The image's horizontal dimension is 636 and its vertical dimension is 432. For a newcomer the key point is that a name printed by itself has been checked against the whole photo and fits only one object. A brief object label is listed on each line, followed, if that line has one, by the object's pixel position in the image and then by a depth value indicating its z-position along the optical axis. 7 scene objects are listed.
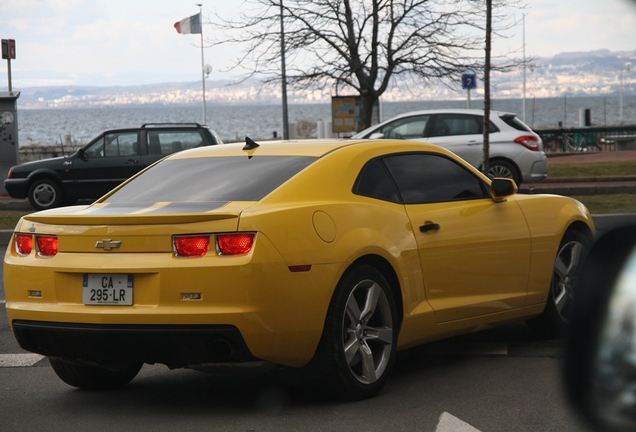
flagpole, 59.03
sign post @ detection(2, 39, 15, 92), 28.08
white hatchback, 20.34
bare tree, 26.45
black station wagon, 21.45
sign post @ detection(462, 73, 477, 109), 27.20
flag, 46.75
